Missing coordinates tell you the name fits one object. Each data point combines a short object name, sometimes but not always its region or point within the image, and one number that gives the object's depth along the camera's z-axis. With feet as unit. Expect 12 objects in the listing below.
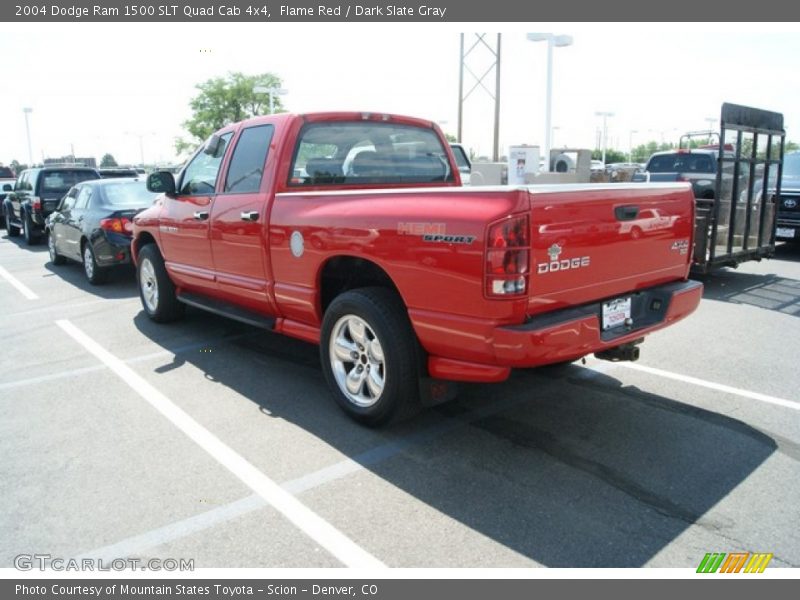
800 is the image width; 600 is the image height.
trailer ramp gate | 26.61
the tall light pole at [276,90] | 92.20
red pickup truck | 10.69
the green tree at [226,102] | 165.89
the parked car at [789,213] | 37.04
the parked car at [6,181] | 69.30
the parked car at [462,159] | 43.19
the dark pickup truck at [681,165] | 44.98
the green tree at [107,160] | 250.37
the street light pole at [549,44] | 54.03
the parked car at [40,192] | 49.85
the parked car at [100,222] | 30.53
